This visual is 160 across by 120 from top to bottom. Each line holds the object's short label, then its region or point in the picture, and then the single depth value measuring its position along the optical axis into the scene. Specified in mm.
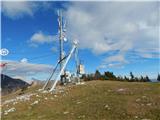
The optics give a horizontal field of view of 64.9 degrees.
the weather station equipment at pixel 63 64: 21249
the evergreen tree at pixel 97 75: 32819
